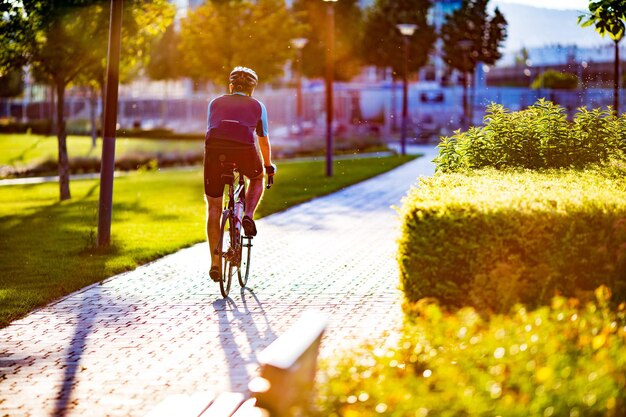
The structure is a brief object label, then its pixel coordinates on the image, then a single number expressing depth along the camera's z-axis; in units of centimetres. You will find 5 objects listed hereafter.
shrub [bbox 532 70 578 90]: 8350
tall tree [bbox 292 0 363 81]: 7488
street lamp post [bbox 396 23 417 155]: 4281
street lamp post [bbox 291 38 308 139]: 4991
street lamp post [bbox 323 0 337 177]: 2828
